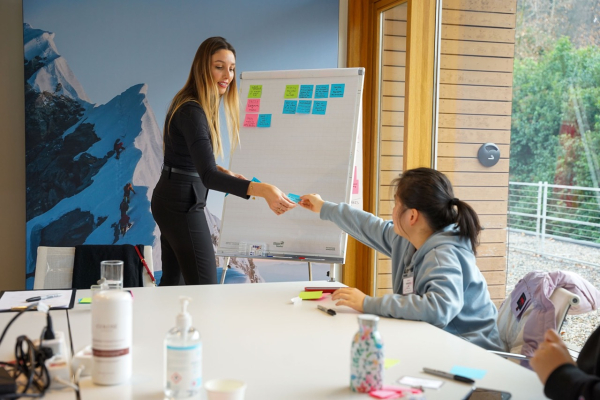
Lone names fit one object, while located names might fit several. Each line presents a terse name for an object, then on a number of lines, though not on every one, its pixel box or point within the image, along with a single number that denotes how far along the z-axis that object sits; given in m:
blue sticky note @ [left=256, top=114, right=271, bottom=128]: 3.51
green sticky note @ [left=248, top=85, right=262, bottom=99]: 3.59
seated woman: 1.81
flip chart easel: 3.35
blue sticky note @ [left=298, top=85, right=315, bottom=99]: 3.50
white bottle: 1.19
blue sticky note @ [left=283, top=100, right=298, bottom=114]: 3.49
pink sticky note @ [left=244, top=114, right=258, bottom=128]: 3.54
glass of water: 1.78
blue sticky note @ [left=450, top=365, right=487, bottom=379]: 1.34
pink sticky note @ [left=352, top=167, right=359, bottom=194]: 3.69
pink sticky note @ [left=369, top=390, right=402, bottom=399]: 1.21
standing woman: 2.73
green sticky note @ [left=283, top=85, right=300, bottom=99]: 3.51
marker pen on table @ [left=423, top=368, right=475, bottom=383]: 1.31
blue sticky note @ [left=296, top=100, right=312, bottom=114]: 3.47
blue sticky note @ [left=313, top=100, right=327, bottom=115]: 3.46
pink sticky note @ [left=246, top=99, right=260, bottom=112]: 3.56
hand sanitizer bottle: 1.13
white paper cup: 1.11
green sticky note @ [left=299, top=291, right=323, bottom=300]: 2.10
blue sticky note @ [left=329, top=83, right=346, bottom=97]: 3.45
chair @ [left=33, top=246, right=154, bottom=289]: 2.69
